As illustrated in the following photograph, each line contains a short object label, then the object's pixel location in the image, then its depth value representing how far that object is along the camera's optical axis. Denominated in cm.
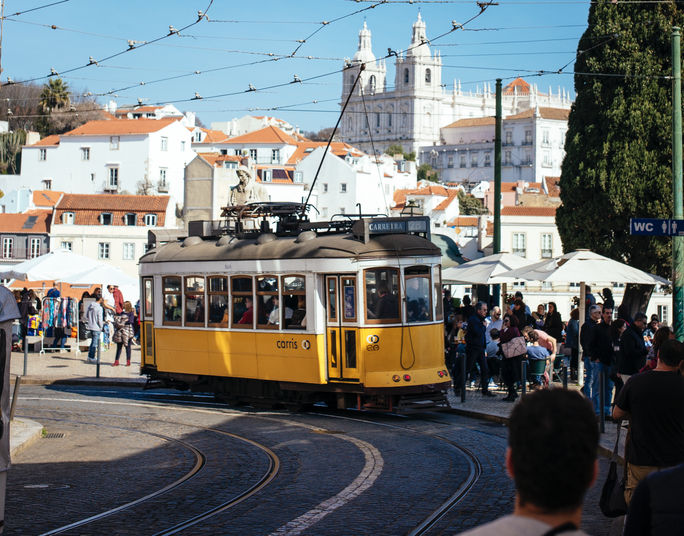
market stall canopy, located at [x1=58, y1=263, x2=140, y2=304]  2827
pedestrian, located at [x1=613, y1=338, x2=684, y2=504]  688
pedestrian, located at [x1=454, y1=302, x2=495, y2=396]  1931
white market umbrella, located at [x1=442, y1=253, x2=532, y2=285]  2386
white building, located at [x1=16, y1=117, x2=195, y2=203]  10288
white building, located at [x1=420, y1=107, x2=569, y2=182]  18538
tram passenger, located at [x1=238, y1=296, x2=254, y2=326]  1733
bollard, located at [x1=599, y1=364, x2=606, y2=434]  1436
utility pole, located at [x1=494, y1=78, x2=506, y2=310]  2439
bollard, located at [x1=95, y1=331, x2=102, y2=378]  2339
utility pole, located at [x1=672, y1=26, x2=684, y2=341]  1603
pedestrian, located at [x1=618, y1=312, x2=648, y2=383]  1350
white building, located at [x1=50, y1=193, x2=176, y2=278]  7725
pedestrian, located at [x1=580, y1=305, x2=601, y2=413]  1559
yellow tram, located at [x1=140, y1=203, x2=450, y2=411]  1591
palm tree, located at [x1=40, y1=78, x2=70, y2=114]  10992
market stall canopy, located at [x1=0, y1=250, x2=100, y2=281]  2823
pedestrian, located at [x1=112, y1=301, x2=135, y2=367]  2594
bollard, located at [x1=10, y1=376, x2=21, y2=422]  1460
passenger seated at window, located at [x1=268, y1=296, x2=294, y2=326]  1675
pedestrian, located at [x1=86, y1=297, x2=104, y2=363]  2573
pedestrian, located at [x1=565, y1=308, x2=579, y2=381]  2094
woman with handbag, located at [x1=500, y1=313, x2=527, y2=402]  1817
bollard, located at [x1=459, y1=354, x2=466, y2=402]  1805
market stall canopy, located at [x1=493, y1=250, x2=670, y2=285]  1966
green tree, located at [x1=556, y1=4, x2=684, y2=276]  3281
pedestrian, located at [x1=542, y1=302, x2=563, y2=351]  2306
